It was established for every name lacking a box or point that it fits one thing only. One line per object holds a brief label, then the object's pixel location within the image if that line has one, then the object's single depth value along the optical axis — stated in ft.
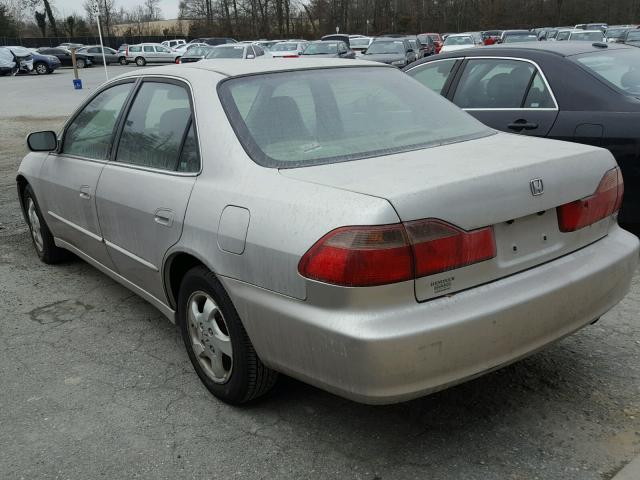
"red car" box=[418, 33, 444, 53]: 118.79
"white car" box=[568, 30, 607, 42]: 87.59
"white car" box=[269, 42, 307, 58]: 96.83
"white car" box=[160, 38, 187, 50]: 178.81
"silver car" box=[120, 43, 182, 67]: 148.87
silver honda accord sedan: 7.34
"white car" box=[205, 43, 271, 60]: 74.49
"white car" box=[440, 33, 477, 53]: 93.97
